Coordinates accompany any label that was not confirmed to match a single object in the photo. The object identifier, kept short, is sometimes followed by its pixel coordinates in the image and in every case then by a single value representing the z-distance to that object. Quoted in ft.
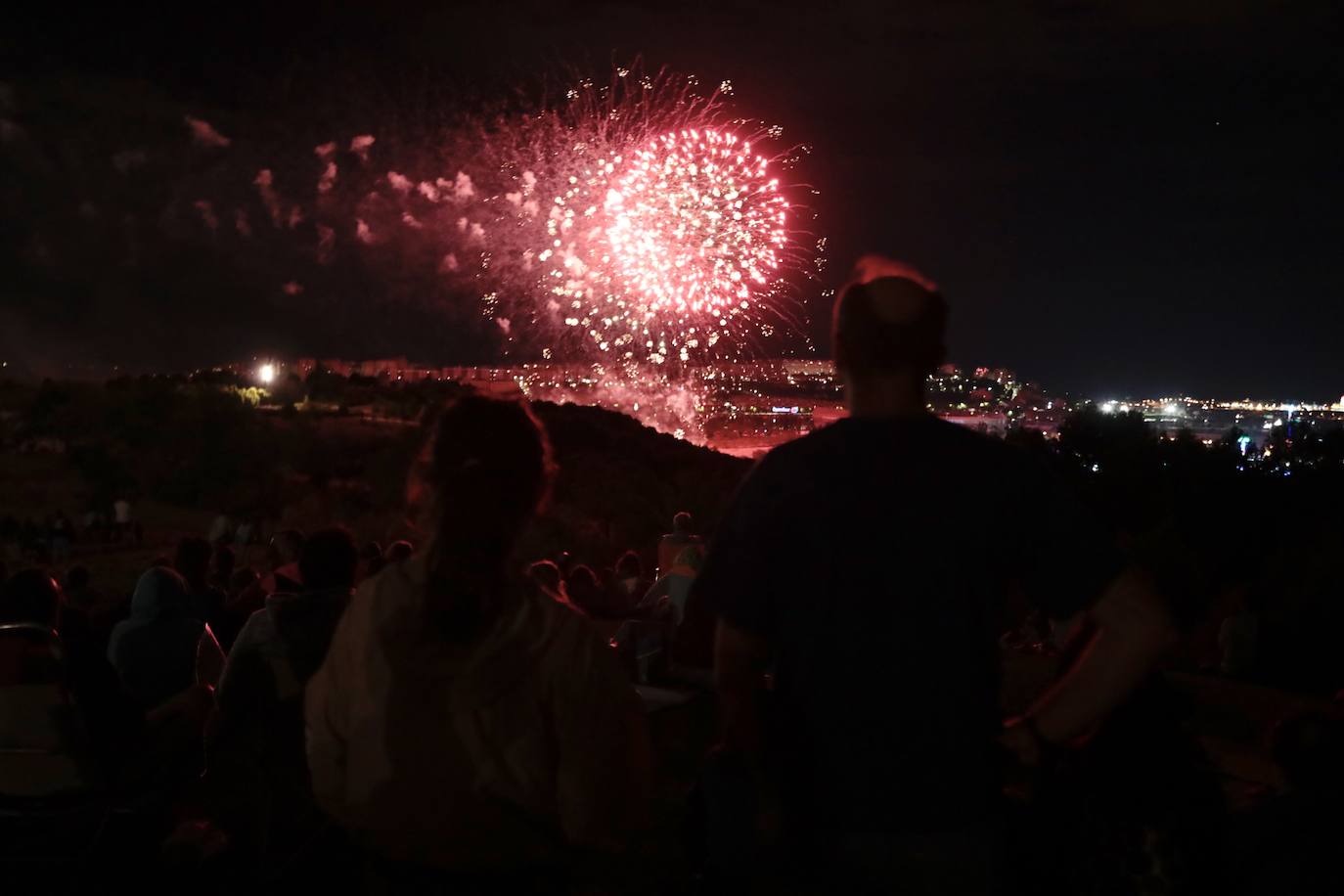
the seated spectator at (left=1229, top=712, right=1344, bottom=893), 8.54
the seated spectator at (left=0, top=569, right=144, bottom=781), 12.96
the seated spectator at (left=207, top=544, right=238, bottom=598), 28.19
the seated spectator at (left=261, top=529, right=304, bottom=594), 22.10
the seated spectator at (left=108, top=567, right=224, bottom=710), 16.96
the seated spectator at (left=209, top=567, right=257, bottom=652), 23.03
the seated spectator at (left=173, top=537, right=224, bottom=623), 23.67
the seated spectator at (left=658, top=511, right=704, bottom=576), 30.14
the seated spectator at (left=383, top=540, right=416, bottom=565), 24.07
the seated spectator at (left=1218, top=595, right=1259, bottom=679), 42.14
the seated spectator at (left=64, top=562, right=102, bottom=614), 27.78
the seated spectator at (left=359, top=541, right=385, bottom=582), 25.23
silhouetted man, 7.00
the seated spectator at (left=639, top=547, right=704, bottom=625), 26.96
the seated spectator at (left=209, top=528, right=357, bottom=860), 14.44
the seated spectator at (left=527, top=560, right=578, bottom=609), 23.74
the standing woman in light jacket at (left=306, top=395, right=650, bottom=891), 7.06
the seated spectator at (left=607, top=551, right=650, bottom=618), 29.12
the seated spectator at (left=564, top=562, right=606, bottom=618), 27.86
